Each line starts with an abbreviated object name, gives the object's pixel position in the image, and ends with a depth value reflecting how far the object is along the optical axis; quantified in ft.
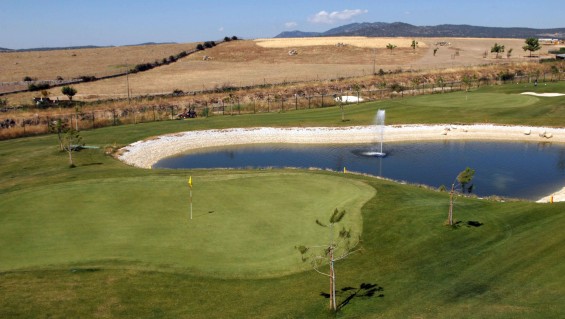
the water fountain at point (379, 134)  168.66
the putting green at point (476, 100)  231.09
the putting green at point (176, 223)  62.59
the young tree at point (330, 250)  62.74
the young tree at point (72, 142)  139.15
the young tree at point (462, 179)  74.54
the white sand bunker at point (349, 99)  261.75
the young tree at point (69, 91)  253.03
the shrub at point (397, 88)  288.80
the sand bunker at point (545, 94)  245.45
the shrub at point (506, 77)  317.42
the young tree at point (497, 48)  453.58
